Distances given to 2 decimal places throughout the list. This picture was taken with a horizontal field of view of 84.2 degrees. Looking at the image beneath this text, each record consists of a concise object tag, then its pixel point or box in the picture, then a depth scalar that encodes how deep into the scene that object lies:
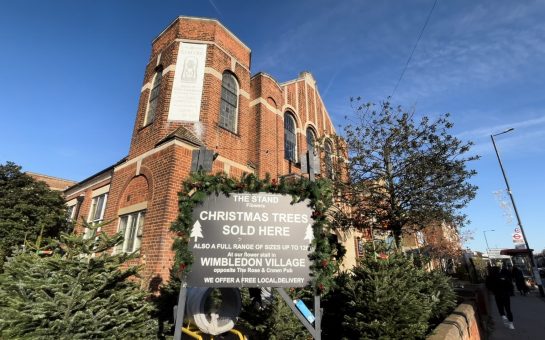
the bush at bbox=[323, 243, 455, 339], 5.32
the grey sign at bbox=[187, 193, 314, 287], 3.93
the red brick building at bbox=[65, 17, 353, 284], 9.19
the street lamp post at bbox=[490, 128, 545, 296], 17.53
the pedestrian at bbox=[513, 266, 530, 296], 19.05
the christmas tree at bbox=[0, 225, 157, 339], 3.75
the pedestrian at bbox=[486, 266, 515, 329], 9.82
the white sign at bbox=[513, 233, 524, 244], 21.05
